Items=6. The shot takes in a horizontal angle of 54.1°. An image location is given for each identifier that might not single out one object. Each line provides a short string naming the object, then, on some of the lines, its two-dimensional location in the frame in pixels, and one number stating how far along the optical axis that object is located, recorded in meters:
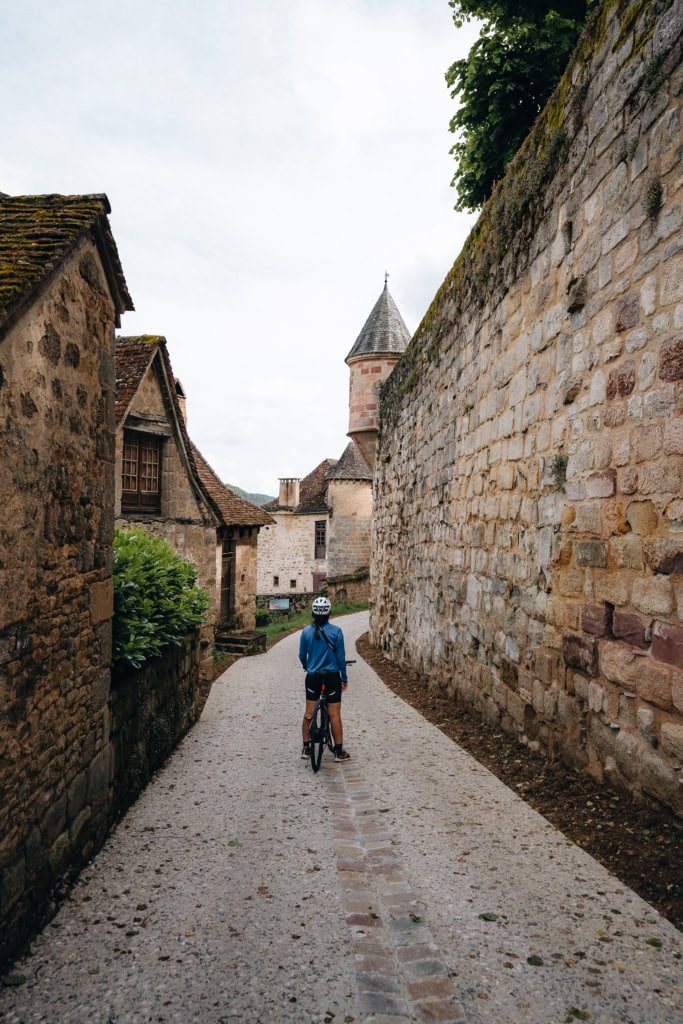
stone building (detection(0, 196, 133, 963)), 3.16
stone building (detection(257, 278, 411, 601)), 36.81
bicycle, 5.80
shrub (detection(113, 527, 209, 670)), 5.11
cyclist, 6.10
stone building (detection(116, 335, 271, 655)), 11.45
